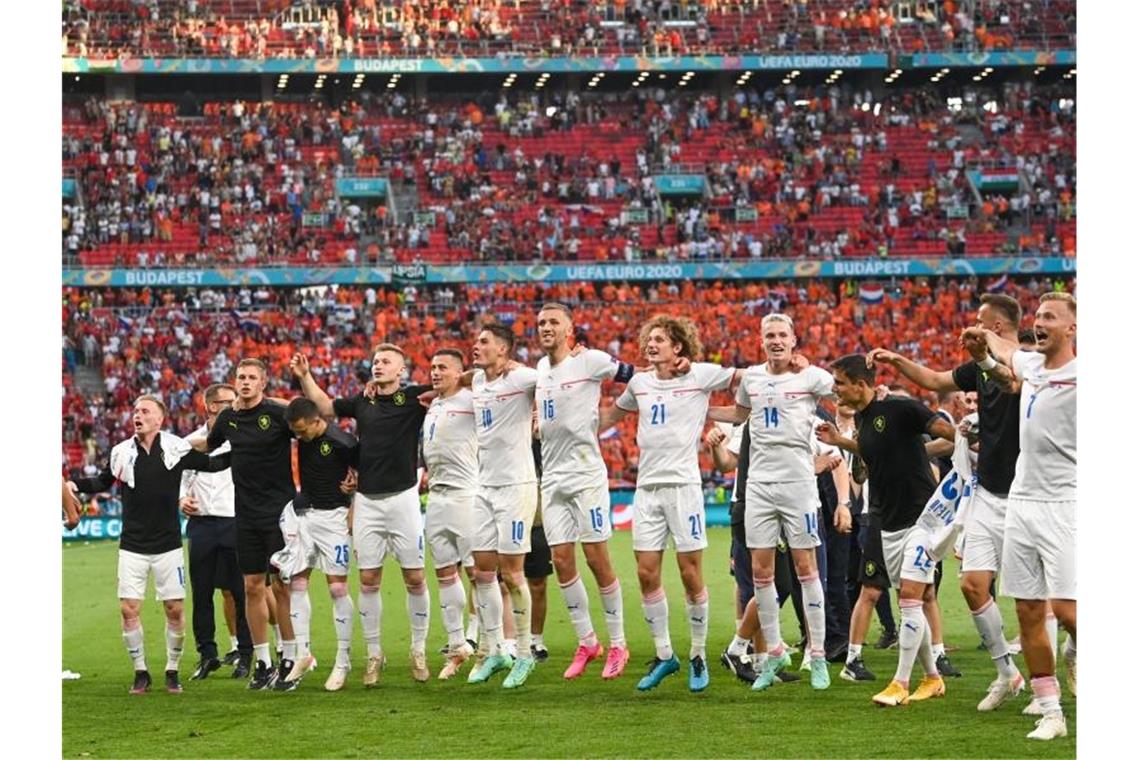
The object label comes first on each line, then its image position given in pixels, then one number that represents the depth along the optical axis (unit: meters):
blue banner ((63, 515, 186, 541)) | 33.38
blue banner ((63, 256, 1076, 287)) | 45.25
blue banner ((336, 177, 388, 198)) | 50.09
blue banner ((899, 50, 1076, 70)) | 53.22
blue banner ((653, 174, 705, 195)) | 51.00
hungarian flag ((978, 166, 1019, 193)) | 51.28
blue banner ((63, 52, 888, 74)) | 51.88
